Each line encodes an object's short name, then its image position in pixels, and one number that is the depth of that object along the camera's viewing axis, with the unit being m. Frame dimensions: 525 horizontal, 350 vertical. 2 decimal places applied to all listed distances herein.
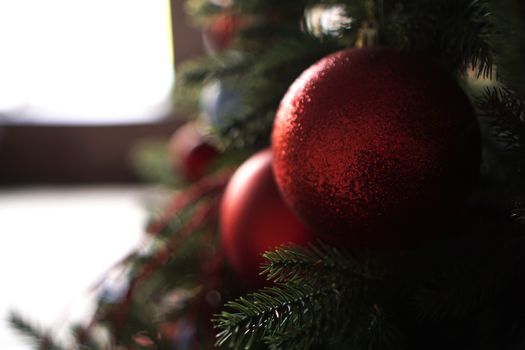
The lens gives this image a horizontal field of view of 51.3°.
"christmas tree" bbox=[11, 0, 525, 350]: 0.24
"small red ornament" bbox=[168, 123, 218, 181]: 0.62
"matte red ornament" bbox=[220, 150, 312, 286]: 0.33
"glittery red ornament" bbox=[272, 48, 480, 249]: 0.24
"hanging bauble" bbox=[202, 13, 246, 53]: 0.54
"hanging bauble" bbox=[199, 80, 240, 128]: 0.45
